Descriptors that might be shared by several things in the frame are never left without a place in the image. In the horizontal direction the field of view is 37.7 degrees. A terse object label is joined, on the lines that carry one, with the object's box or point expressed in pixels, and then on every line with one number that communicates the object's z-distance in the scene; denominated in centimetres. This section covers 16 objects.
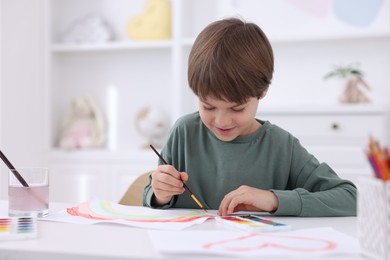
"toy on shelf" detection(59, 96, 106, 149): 352
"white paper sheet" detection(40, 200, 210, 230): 107
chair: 172
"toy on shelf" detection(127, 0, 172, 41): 339
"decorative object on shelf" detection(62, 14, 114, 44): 350
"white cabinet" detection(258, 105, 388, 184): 275
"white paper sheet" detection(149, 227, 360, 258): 82
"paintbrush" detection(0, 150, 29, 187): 114
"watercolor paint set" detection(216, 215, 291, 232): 99
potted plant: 293
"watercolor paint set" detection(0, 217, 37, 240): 93
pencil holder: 79
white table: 83
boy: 125
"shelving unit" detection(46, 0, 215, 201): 330
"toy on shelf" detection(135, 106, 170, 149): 340
